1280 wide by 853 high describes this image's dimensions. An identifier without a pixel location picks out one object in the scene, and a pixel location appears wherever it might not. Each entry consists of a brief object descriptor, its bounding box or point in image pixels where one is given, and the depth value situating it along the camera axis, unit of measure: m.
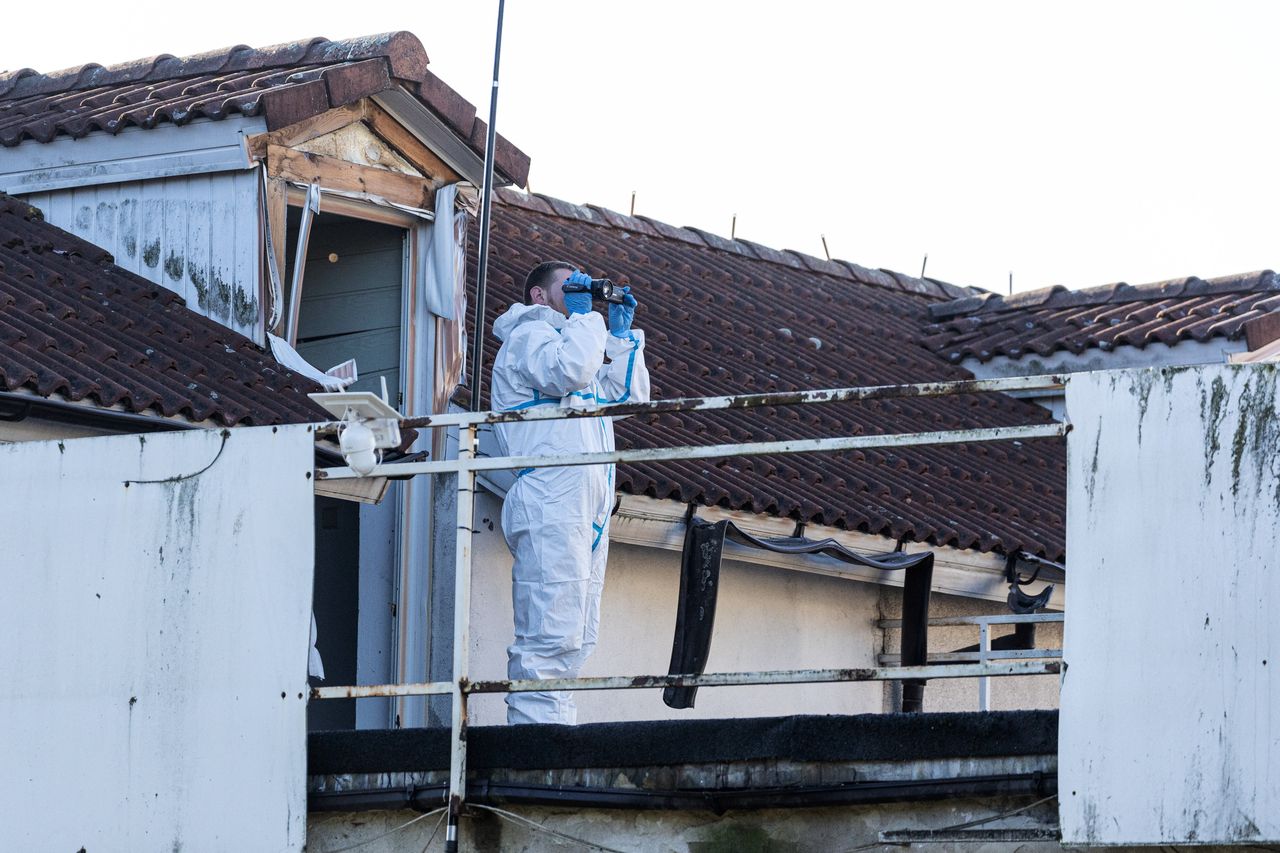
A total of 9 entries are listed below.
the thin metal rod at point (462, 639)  12.25
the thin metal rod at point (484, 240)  16.75
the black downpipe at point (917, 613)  19.45
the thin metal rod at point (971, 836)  10.98
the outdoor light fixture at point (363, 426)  12.15
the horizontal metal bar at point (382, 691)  12.07
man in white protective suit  14.93
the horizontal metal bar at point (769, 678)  10.99
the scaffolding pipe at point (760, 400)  11.19
